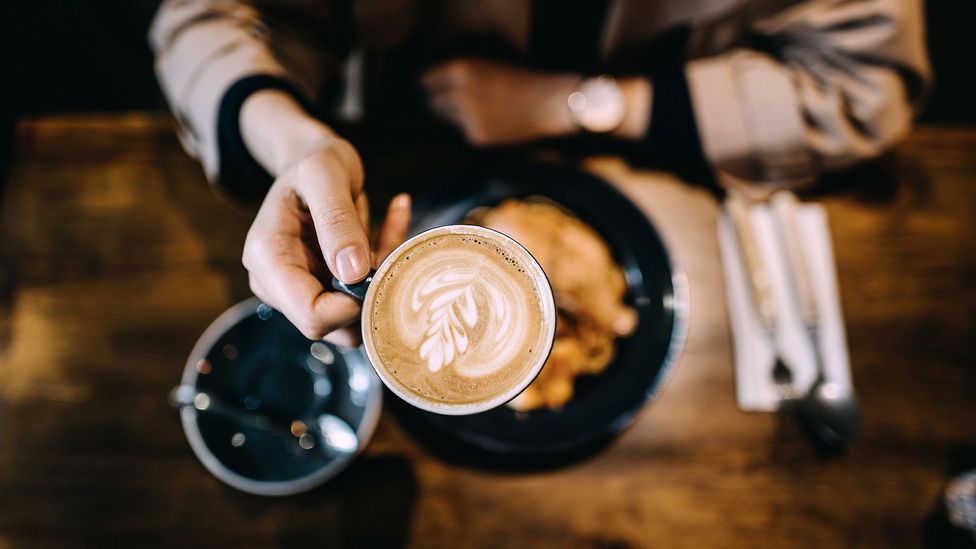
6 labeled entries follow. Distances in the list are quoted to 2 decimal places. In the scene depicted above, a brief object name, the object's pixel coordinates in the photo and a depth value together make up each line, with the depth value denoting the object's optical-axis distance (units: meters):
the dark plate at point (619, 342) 0.71
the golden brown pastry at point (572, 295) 0.73
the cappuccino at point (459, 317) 0.62
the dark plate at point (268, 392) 0.70
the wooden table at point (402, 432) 0.72
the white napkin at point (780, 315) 0.73
